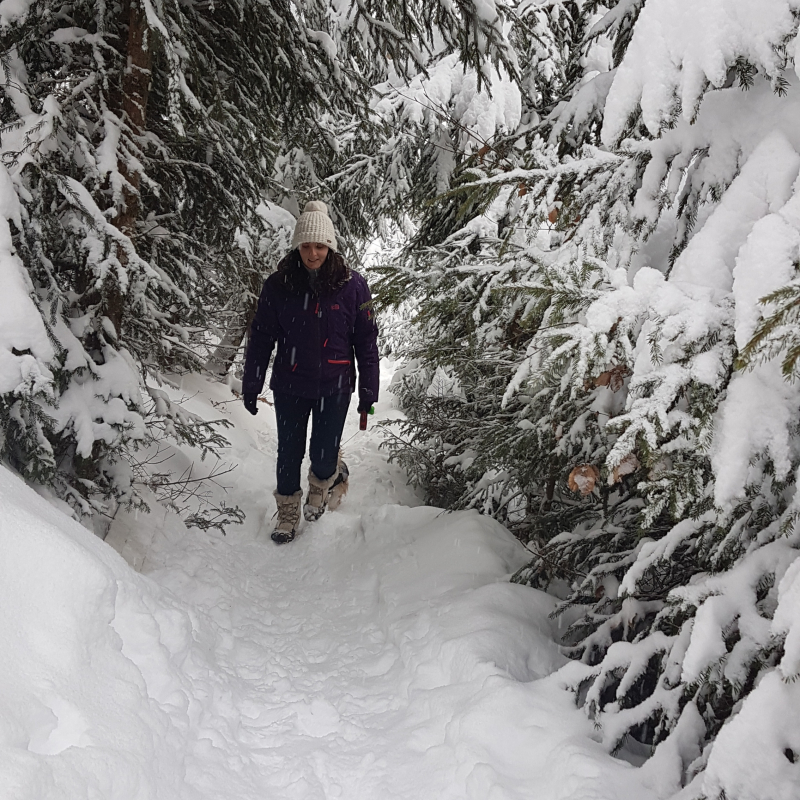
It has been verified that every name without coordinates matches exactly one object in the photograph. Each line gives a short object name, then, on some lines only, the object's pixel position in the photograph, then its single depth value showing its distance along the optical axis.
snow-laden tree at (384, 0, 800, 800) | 1.68
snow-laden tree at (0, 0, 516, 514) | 2.94
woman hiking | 4.65
